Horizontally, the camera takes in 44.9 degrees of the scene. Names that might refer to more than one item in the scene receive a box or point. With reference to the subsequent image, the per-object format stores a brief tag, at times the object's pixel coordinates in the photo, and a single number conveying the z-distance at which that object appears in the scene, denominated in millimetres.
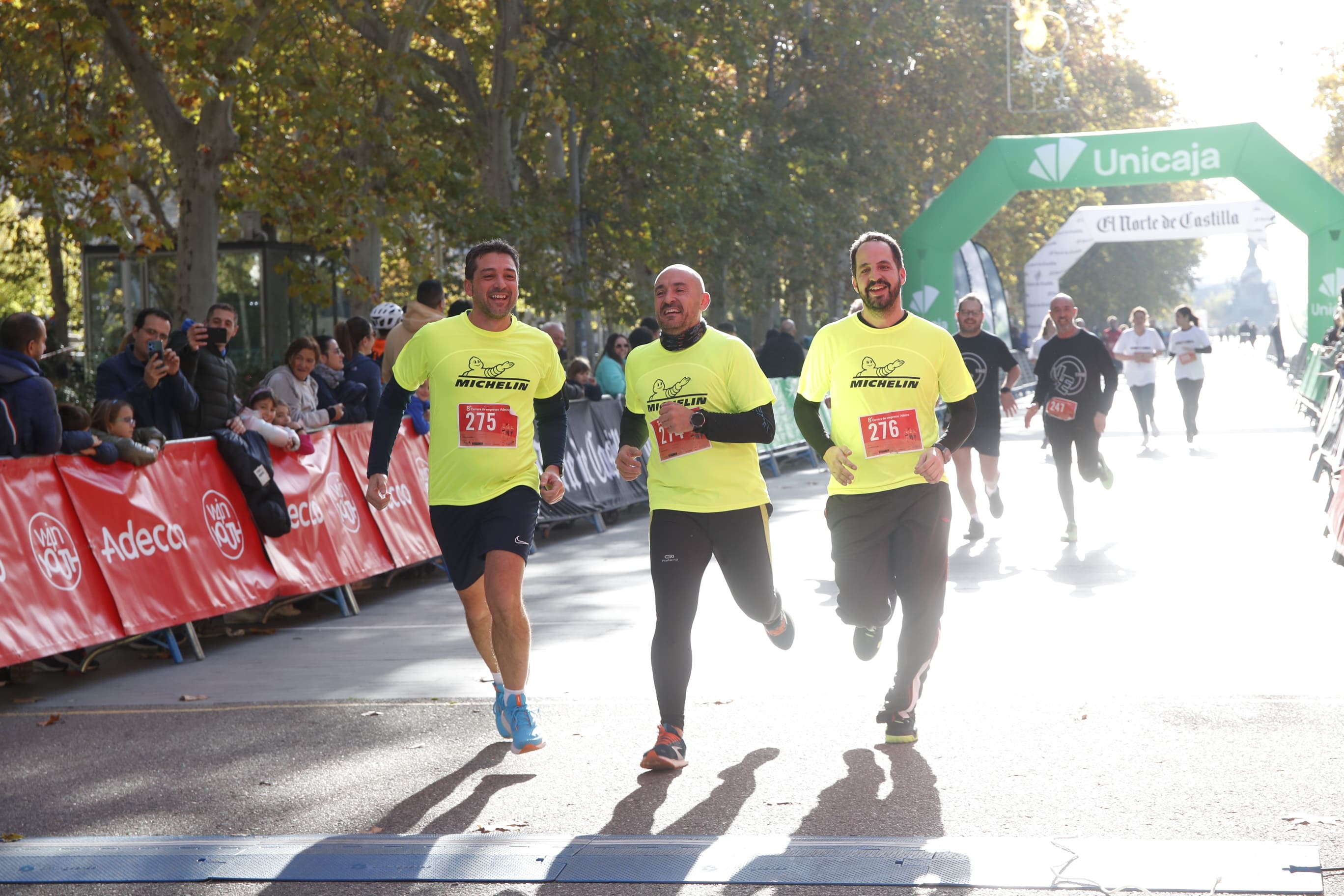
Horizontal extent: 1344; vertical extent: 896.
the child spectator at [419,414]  11952
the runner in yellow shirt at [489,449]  6078
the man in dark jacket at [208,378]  9742
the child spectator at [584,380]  15898
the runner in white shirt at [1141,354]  20297
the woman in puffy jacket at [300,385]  10859
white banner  39062
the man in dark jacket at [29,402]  8086
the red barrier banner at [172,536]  8211
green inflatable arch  26297
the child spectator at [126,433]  8461
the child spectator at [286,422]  10086
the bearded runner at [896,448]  6121
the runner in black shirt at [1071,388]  12203
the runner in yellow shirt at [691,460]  5859
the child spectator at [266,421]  9820
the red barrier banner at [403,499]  11008
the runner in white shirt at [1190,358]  20578
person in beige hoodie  10375
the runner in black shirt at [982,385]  12117
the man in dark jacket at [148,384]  9352
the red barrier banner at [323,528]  9820
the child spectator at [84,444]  8250
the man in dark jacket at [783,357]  21672
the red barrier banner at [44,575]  7523
